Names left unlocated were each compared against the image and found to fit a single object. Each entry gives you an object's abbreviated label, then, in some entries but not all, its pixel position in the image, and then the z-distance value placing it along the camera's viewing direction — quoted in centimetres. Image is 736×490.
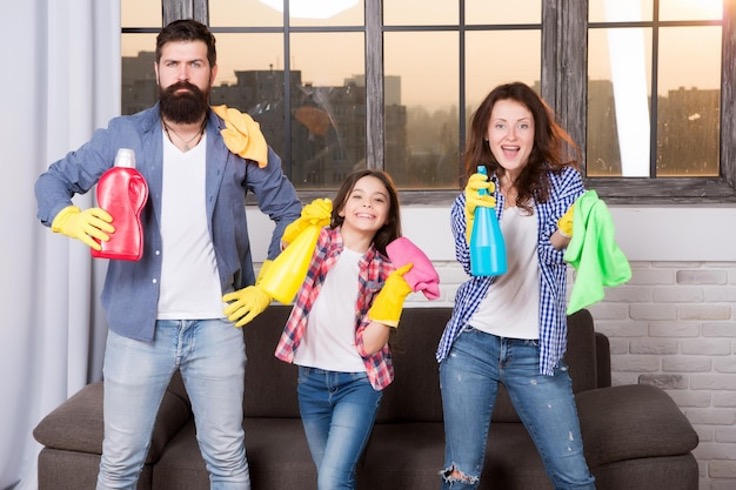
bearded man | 239
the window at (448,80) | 367
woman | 235
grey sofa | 277
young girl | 244
